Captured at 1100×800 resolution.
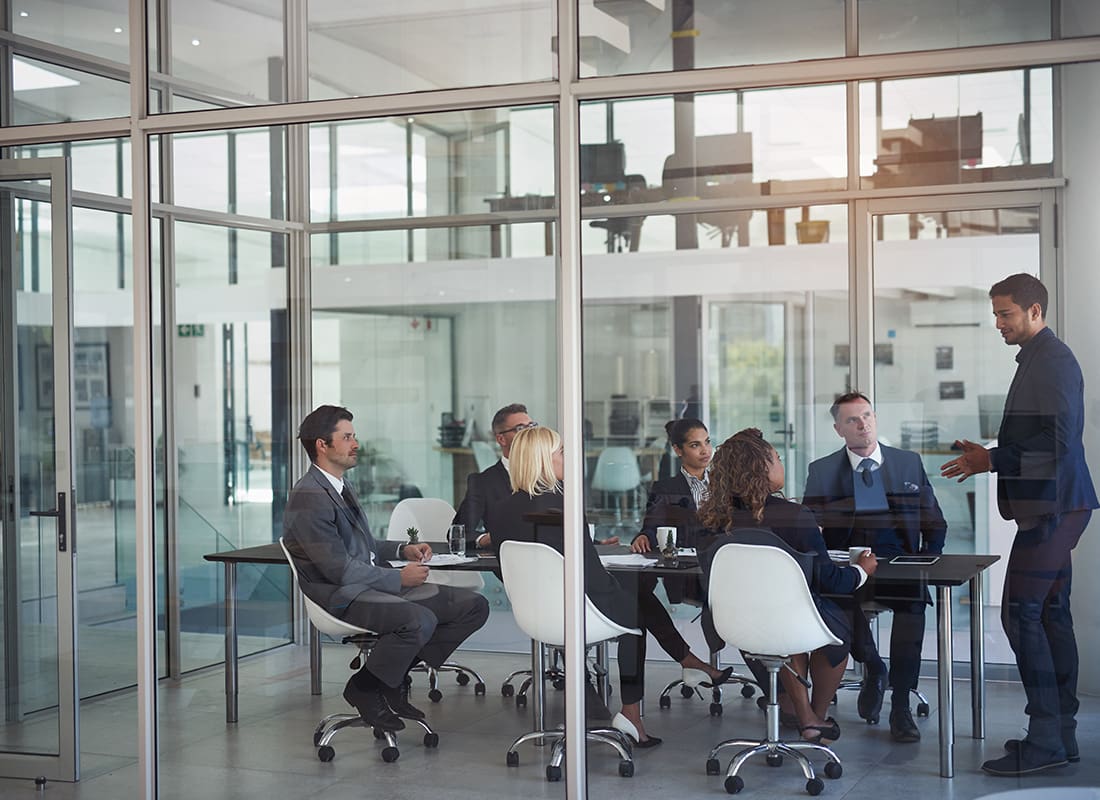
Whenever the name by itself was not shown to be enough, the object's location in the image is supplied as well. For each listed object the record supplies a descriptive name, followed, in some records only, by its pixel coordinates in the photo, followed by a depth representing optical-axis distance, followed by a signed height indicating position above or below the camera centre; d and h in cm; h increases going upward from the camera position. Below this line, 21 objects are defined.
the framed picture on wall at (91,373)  540 +7
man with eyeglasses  433 -38
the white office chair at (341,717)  452 -125
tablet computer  427 -64
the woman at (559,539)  426 -56
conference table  409 -77
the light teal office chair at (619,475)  436 -34
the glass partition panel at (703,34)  402 +118
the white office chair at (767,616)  431 -86
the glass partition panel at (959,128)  391 +84
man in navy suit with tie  425 -51
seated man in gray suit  448 -76
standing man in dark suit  383 -41
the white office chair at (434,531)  440 -54
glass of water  442 -57
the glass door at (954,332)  400 +17
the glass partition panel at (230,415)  488 -12
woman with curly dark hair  430 -54
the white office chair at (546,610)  425 -81
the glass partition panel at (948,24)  382 +114
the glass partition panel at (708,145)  421 +86
